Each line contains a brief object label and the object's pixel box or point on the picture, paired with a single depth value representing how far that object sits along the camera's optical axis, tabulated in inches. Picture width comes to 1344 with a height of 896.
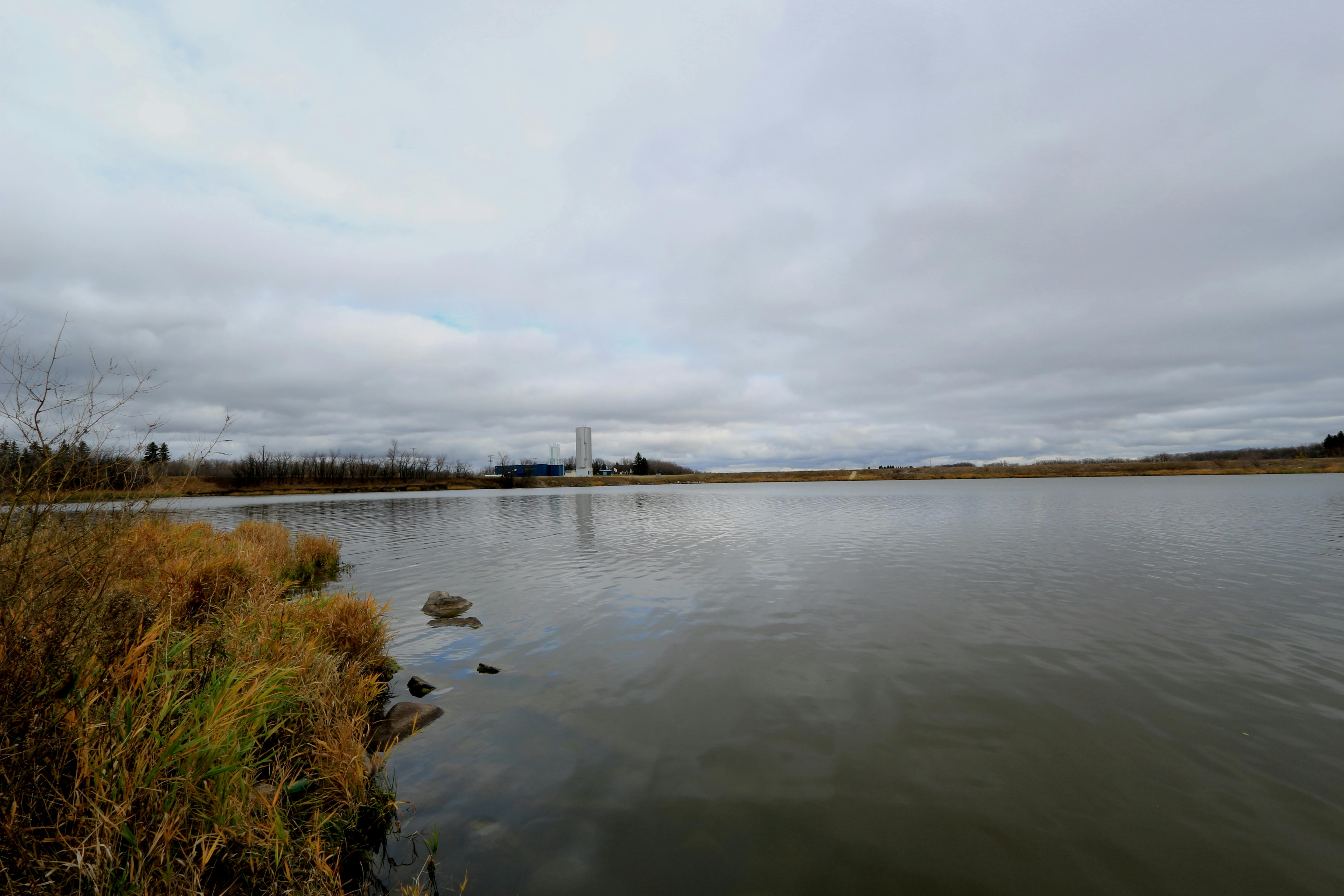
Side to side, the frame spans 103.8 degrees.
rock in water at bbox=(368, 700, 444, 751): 302.7
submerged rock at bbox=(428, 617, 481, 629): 535.8
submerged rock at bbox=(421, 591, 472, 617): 582.2
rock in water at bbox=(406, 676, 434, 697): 371.9
